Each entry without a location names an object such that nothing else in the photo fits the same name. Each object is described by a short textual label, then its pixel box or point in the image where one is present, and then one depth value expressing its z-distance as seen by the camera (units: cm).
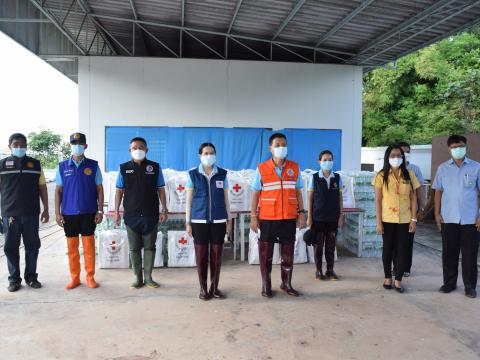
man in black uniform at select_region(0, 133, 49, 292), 410
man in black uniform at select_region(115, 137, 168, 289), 410
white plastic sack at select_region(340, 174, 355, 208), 566
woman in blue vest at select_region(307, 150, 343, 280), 444
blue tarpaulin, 971
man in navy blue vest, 414
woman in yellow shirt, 405
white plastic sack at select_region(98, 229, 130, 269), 504
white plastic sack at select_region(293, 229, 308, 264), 538
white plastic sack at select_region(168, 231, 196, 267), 512
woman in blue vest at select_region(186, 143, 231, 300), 383
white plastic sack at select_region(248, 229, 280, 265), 523
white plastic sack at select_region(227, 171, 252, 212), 557
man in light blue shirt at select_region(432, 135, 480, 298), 402
